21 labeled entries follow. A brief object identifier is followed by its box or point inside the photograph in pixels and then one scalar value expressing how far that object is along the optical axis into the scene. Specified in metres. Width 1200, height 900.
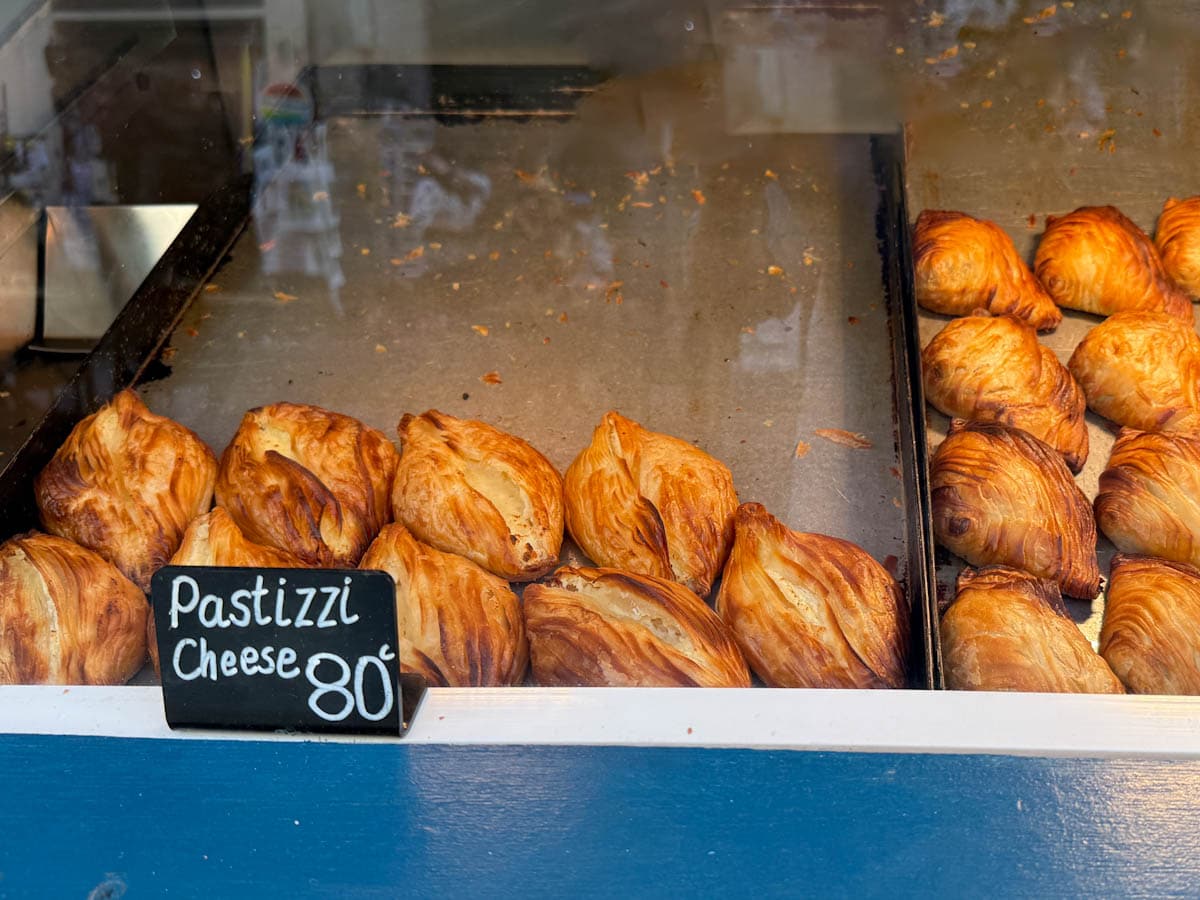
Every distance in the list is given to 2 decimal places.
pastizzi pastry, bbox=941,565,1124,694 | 0.54
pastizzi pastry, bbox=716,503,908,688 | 0.55
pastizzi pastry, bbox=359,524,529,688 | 0.54
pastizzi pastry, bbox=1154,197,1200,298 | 0.77
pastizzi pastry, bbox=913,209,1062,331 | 0.77
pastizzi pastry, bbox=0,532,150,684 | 0.55
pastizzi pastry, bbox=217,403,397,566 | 0.63
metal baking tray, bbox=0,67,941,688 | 0.70
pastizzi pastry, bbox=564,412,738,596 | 0.62
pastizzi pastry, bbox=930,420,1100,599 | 0.62
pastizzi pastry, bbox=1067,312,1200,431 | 0.69
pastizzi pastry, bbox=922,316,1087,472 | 0.69
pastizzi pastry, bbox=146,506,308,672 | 0.57
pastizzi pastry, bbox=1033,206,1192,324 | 0.77
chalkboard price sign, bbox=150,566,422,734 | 0.40
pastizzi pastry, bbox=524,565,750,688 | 0.53
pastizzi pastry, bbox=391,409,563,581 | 0.62
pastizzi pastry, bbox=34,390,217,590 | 0.63
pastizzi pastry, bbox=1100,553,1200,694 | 0.55
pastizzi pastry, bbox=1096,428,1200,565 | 0.62
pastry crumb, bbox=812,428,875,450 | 0.69
